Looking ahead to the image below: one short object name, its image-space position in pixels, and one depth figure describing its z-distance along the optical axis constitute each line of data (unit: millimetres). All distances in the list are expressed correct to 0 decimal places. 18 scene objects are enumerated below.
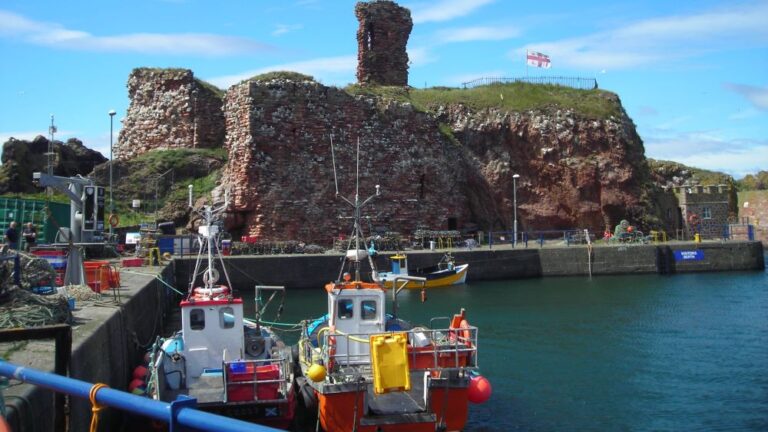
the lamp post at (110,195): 39719
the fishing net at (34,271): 15029
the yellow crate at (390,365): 12648
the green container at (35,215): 30125
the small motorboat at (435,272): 37500
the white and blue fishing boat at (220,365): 13648
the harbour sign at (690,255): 44250
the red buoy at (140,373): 15688
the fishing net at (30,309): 10742
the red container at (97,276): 18297
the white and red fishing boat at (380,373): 12750
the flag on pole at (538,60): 53656
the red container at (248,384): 13664
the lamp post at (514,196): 44647
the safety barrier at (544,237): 46188
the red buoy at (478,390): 14422
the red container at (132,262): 29078
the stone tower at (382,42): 51250
